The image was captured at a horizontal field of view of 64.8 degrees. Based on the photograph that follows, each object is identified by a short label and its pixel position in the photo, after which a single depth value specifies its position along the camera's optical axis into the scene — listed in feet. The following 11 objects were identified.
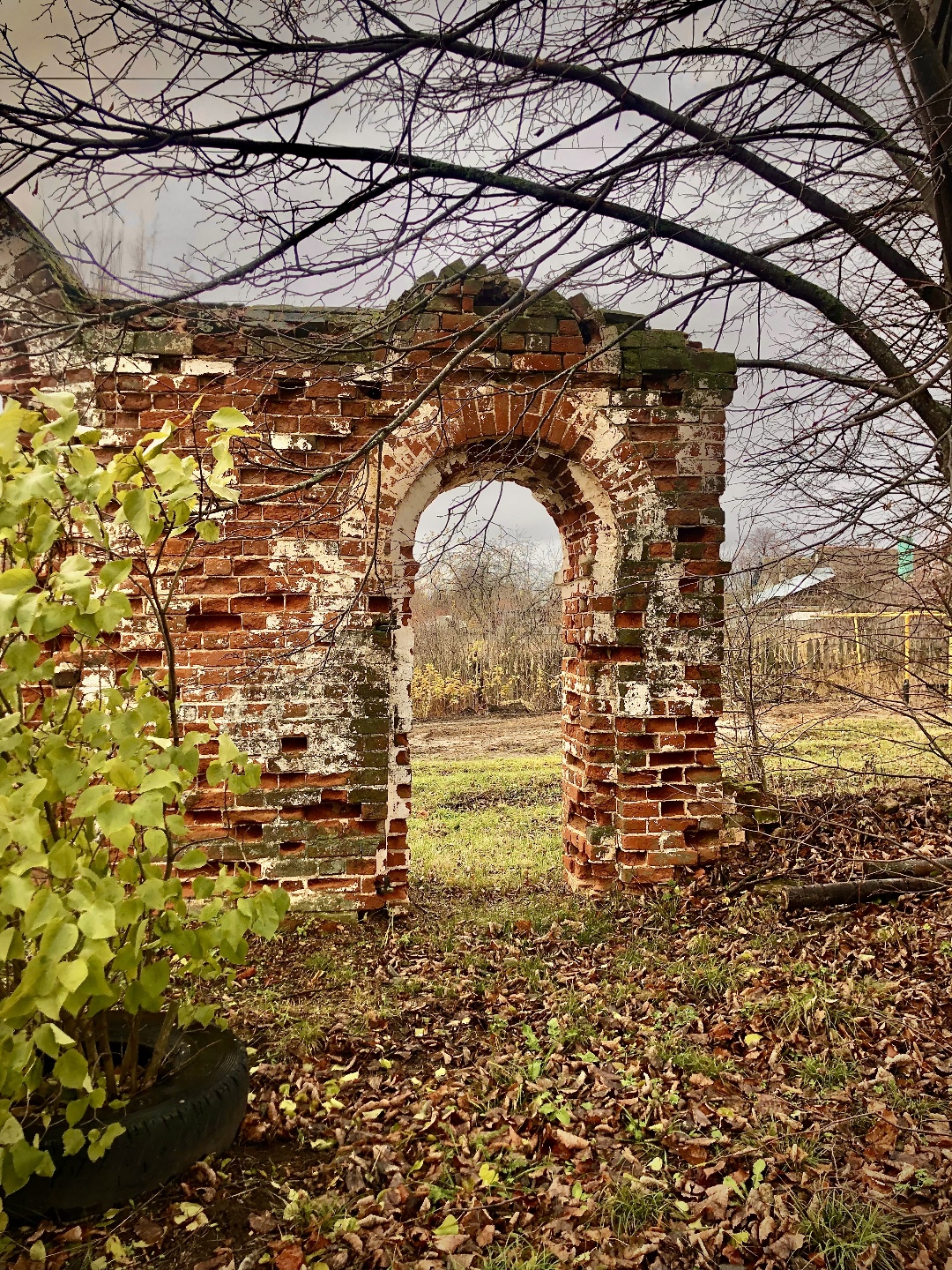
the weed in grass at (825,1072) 9.61
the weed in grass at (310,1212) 7.43
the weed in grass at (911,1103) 8.93
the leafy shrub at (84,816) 5.62
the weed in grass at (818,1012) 10.73
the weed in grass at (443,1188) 7.86
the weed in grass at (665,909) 14.32
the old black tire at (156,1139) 7.17
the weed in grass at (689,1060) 10.02
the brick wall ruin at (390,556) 14.52
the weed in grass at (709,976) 12.00
